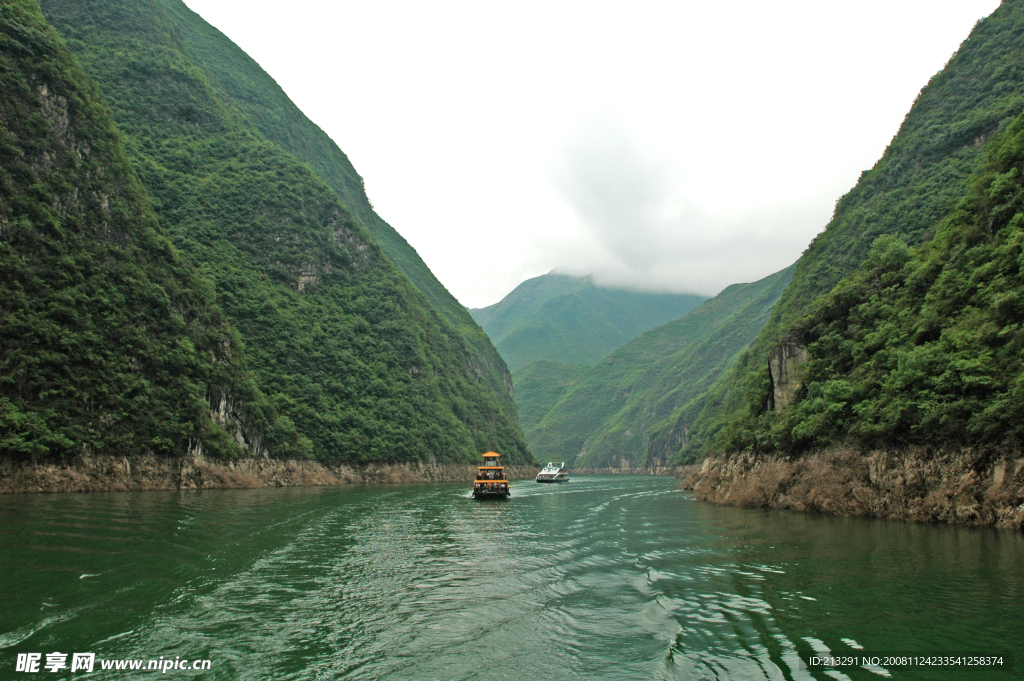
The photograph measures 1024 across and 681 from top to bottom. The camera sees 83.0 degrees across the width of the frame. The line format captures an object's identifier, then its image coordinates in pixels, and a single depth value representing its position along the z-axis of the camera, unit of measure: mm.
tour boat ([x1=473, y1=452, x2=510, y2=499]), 59250
